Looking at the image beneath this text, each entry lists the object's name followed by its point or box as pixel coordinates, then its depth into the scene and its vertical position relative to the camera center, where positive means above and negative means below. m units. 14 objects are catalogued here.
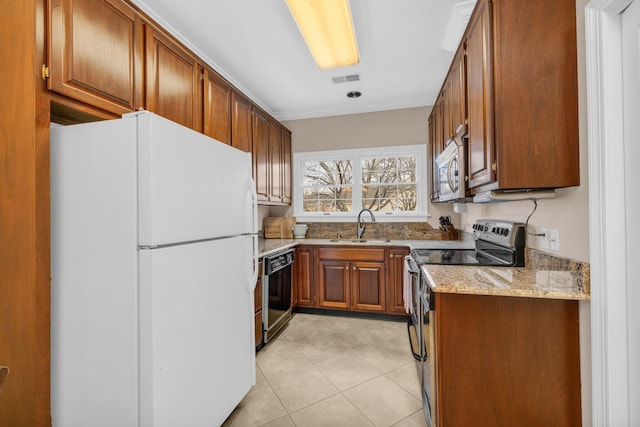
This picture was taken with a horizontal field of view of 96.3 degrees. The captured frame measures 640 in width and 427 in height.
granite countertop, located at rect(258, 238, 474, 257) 2.80 -0.33
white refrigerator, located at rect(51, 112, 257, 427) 1.17 -0.25
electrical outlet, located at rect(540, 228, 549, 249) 1.55 -0.15
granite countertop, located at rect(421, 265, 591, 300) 1.21 -0.33
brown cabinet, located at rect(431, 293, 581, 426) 1.28 -0.68
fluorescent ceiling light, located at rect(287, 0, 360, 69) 1.85 +1.35
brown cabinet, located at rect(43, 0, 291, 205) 1.31 +0.86
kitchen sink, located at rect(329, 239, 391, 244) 3.50 -0.34
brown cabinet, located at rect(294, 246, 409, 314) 3.21 -0.74
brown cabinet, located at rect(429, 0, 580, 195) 1.34 +0.57
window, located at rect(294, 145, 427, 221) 3.82 +0.42
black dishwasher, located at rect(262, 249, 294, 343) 2.59 -0.76
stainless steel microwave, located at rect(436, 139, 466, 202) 2.04 +0.33
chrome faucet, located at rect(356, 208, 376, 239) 3.78 -0.14
